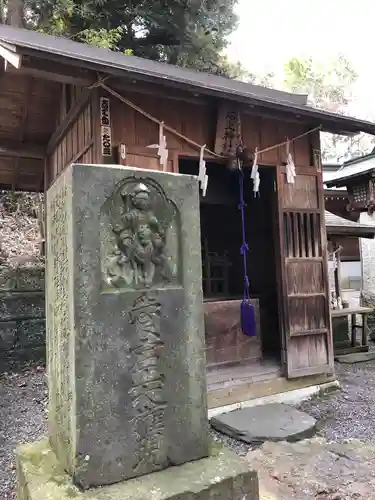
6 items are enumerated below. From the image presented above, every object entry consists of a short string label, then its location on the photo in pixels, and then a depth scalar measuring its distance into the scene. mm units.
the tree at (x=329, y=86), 32500
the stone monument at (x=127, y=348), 2254
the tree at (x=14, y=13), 12406
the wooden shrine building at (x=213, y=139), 4895
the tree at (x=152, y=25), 12422
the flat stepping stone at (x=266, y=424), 4613
